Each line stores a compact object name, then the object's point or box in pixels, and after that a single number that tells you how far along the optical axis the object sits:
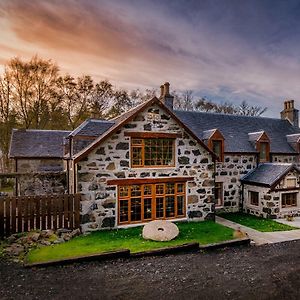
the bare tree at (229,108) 45.73
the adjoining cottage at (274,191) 17.61
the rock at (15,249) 10.13
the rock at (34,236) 11.30
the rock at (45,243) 11.14
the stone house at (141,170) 13.41
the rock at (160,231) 11.93
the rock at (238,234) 12.52
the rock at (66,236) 11.96
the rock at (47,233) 11.79
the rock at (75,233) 12.45
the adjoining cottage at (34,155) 17.72
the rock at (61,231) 12.29
